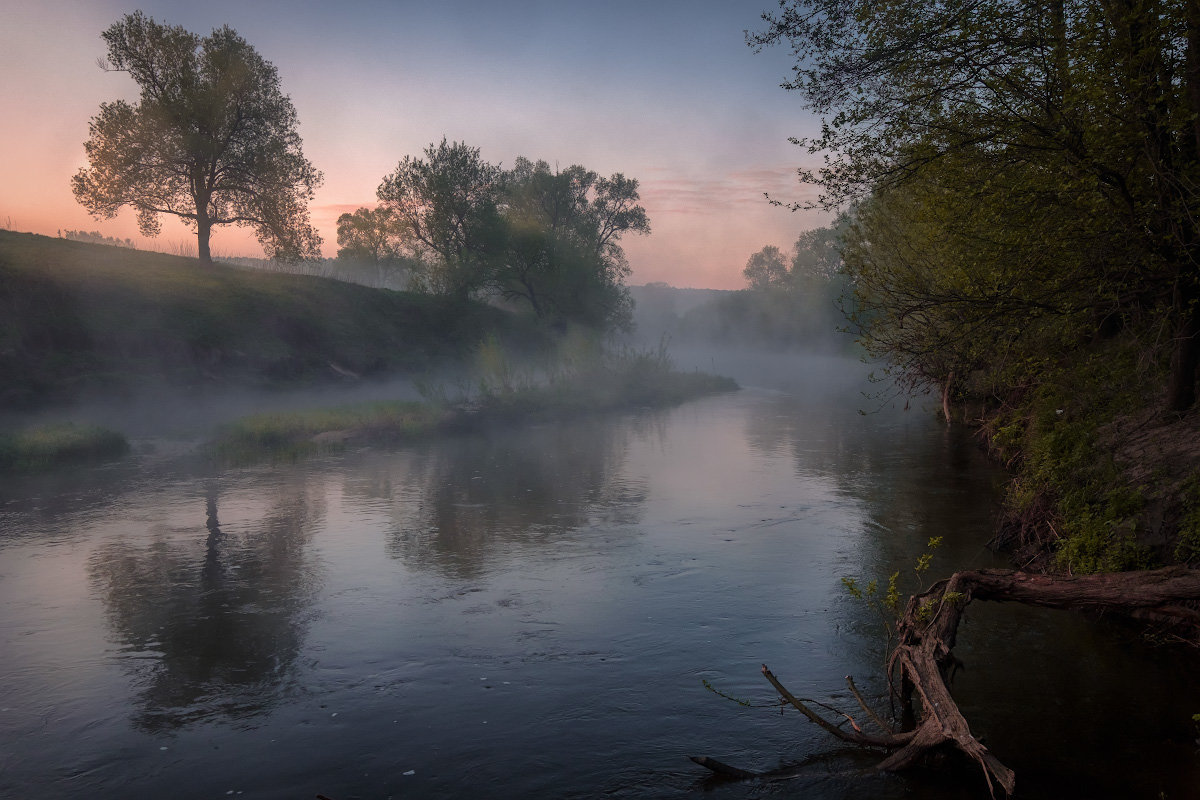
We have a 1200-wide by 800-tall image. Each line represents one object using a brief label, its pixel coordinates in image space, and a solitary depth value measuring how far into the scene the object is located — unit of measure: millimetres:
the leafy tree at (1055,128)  9570
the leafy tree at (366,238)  61719
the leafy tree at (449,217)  54844
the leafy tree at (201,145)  38438
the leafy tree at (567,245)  57594
